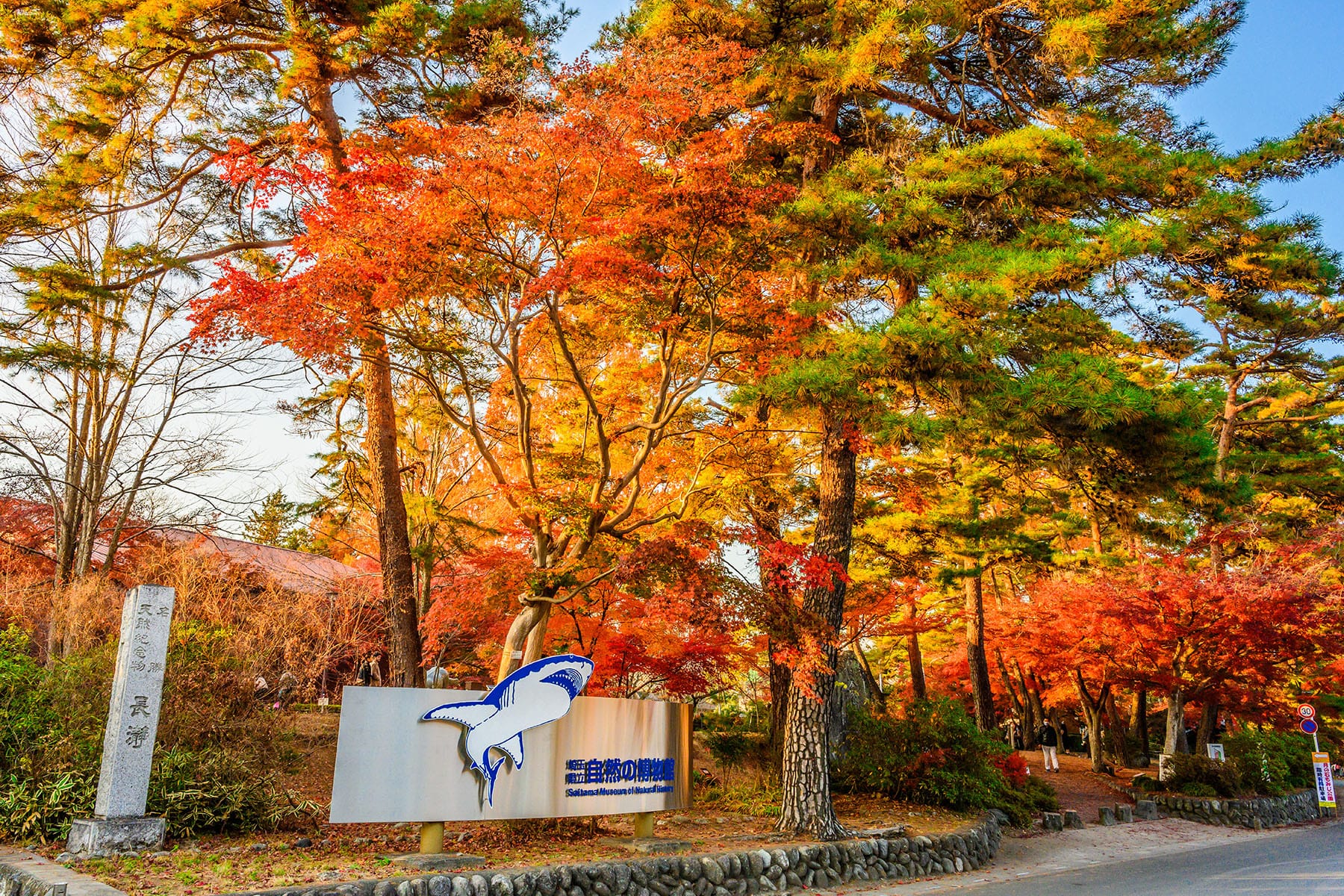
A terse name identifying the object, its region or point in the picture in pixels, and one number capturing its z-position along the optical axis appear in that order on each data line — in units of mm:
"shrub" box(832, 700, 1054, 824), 11594
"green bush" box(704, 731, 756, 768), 12625
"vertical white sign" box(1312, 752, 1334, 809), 16266
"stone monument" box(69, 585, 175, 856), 6883
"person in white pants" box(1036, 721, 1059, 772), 19344
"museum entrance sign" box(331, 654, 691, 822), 6566
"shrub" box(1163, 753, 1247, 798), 16156
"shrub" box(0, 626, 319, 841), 7500
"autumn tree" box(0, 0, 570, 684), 10023
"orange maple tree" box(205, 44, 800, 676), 8445
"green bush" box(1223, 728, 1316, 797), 16969
